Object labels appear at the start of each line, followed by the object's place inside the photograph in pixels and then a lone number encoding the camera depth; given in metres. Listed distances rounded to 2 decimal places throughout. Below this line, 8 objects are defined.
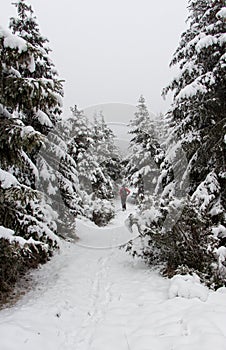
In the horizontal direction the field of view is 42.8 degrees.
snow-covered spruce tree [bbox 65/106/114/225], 19.03
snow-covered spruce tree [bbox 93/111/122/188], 30.03
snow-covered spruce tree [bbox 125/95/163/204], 19.50
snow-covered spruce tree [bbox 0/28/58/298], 5.20
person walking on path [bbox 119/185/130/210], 22.00
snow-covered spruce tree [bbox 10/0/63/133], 8.62
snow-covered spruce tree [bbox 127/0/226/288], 7.20
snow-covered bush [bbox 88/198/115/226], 18.94
